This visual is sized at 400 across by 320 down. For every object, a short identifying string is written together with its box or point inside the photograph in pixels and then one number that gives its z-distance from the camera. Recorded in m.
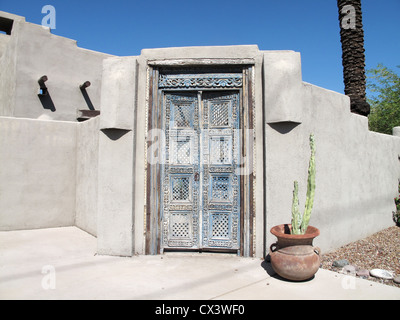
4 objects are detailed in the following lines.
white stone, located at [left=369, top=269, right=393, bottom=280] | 4.09
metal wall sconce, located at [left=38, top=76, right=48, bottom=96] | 9.89
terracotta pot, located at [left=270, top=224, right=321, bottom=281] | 3.65
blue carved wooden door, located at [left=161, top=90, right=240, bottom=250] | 4.88
